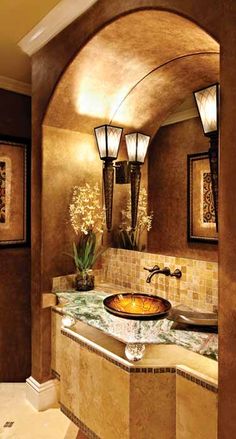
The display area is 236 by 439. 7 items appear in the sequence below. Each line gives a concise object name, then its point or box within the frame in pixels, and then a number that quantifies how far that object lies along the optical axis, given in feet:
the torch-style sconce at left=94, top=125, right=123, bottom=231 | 7.09
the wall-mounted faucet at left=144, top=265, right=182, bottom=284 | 6.64
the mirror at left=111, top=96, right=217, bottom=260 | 6.73
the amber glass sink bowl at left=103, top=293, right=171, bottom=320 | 5.66
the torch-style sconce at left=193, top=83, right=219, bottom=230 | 4.85
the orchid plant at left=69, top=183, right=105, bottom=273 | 7.72
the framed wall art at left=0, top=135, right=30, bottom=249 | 9.42
